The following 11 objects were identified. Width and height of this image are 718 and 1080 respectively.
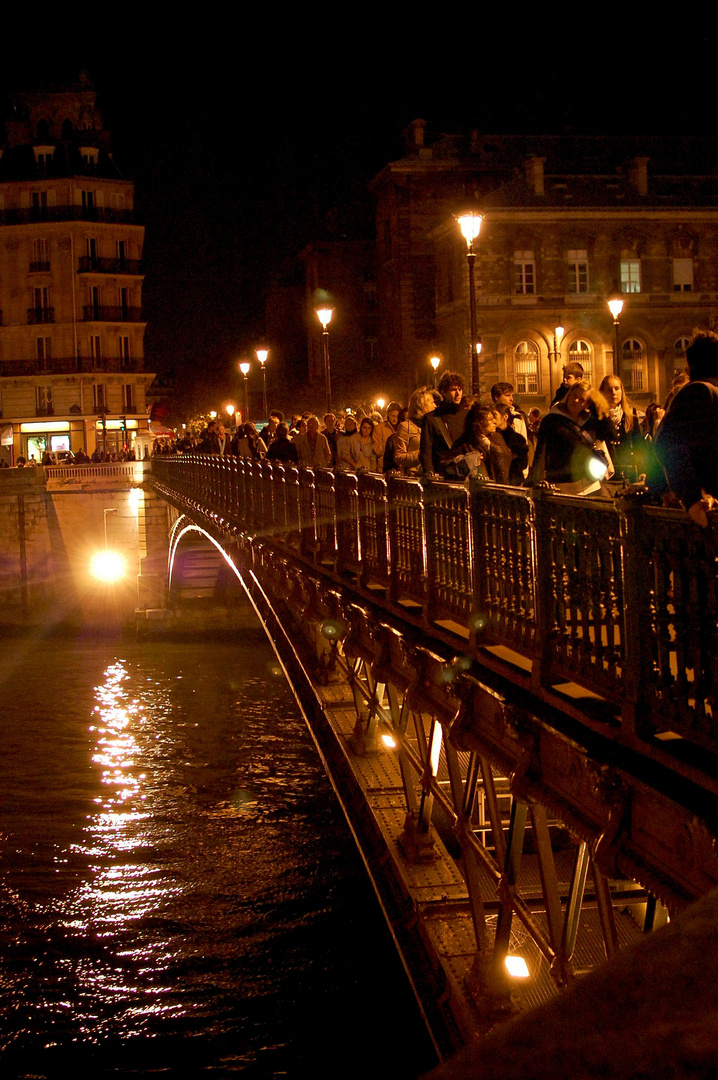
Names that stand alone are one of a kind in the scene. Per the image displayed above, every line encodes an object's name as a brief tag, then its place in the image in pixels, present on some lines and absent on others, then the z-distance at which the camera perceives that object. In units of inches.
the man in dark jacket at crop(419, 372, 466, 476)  342.0
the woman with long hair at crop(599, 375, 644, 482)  311.0
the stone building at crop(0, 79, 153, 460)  2529.5
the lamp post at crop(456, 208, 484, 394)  639.1
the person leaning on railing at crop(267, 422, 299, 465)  665.6
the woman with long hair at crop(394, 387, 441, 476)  380.2
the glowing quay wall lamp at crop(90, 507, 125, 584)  2012.8
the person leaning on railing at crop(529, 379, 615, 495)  263.1
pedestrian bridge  164.1
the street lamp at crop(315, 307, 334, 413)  884.0
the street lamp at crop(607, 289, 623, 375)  824.9
